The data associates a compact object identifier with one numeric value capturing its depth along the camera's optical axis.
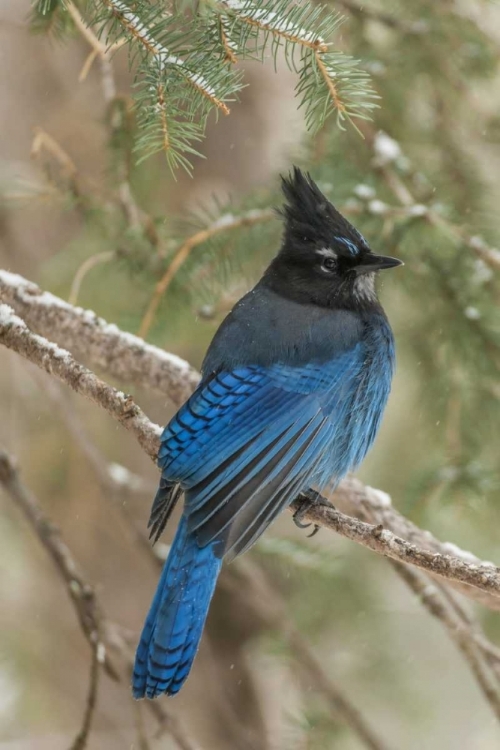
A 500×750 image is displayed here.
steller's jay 4.19
